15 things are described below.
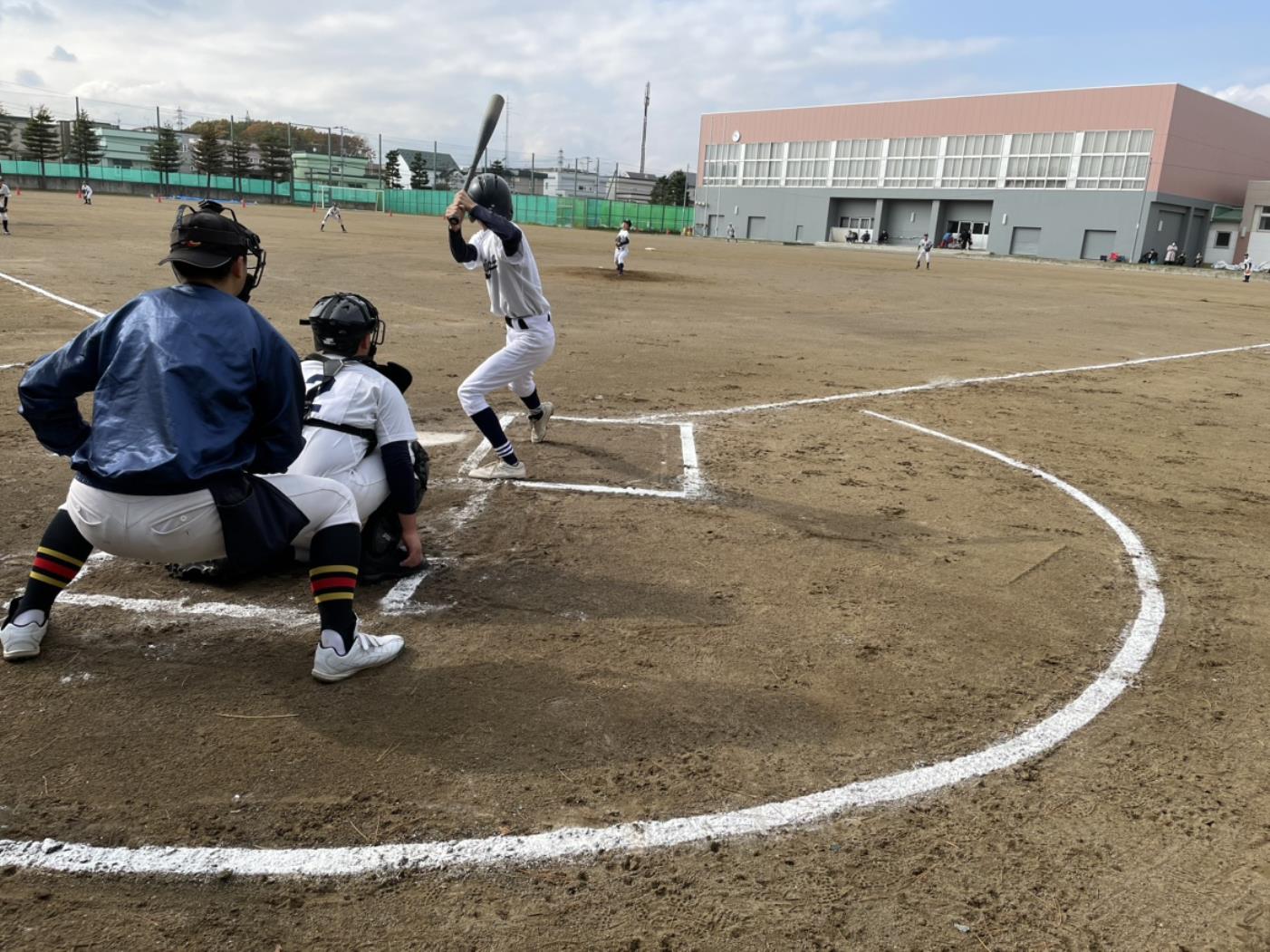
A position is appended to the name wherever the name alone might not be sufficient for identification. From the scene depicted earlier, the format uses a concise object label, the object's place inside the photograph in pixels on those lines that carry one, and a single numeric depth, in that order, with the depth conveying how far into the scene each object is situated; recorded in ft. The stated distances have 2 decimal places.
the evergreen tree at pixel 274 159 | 288.71
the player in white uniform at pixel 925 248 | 149.28
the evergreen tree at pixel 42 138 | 263.90
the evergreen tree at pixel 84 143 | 264.54
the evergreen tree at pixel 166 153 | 277.85
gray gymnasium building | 212.23
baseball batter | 20.48
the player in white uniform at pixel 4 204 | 88.43
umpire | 9.65
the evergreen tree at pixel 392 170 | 329.31
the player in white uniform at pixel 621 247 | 86.43
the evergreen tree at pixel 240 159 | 285.23
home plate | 23.26
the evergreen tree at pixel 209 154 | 279.49
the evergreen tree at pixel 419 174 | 339.57
